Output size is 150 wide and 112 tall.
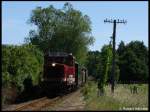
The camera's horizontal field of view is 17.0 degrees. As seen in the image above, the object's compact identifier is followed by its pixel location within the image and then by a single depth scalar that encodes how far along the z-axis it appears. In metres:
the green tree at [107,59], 76.62
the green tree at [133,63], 137.38
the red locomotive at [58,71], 41.06
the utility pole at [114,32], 58.56
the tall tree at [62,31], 85.38
